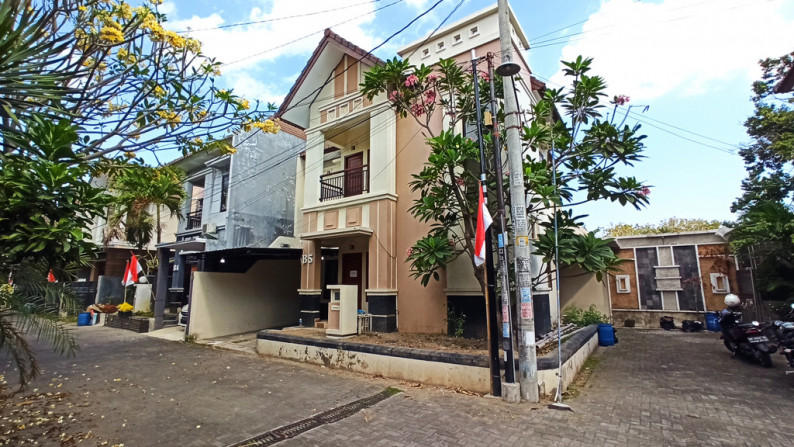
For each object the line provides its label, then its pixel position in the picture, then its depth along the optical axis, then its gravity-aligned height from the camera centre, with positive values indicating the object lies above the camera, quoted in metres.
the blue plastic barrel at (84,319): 16.61 -1.52
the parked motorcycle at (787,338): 6.01 -0.91
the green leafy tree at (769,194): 6.16 +2.73
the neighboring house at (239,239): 12.52 +1.79
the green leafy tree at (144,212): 13.92 +2.92
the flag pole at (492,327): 5.67 -0.66
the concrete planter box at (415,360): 6.07 -1.44
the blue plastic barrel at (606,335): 10.62 -1.46
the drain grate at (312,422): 4.41 -1.80
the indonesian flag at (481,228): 5.79 +0.84
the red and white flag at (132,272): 15.57 +0.50
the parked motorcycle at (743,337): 7.39 -1.13
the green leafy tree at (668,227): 23.11 +3.61
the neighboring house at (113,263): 20.31 +1.20
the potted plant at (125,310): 15.68 -1.07
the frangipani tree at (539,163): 6.43 +2.33
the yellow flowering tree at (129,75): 5.19 +3.15
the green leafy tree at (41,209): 3.37 +0.70
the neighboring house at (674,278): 13.07 +0.18
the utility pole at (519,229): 5.54 +0.83
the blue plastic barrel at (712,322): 12.51 -1.30
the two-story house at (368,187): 9.52 +2.91
